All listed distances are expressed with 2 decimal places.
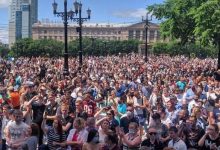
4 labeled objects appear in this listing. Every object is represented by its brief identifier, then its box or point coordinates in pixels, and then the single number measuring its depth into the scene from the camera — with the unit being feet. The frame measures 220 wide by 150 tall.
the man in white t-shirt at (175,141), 16.59
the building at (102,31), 334.71
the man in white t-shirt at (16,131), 17.85
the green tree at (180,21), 72.67
